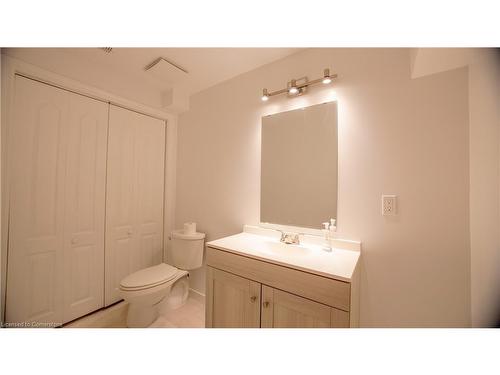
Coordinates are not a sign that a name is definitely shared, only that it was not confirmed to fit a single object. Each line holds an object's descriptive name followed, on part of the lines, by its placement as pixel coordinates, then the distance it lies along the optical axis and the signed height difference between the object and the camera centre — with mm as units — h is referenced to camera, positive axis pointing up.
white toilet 1293 -755
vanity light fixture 1102 +763
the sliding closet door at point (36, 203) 1135 -110
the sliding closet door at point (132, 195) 1572 -61
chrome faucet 1187 -330
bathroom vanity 768 -483
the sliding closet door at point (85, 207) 1354 -157
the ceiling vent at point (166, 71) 1446 +1085
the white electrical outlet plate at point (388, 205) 959 -64
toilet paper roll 1692 -381
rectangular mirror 1162 +190
